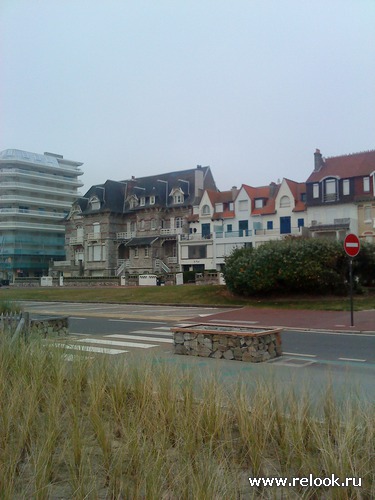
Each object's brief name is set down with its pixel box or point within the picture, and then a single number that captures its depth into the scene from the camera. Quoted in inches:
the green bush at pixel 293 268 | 991.0
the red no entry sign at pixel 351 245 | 629.9
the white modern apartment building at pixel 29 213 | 3518.7
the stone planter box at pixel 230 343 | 390.0
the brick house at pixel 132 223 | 2571.4
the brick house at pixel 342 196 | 1966.0
